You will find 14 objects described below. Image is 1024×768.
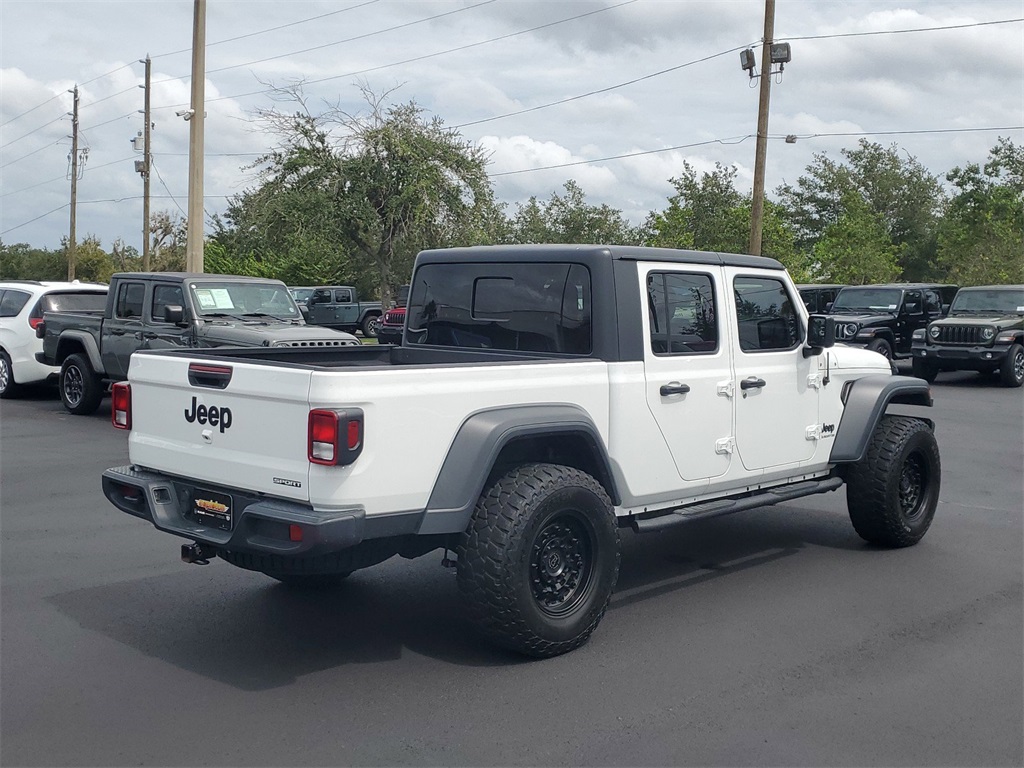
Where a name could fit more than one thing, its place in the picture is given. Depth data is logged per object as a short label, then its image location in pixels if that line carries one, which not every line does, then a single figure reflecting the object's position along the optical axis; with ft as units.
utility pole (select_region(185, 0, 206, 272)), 67.00
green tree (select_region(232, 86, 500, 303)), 93.09
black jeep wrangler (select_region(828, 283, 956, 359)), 68.33
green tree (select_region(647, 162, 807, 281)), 106.93
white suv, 50.42
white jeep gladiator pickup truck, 14.84
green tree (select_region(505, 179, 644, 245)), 152.87
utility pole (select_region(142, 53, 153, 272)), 115.96
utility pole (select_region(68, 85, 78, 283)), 150.71
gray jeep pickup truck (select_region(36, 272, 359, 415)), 40.73
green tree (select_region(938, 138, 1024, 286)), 128.47
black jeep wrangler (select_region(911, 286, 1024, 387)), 62.54
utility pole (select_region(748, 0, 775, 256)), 76.22
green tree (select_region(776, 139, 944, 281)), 198.90
